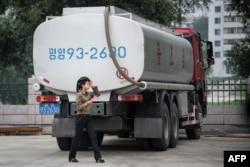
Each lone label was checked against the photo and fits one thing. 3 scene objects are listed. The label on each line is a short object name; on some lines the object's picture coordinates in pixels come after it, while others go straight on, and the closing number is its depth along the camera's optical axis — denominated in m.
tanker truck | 13.35
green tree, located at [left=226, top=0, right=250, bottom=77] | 25.41
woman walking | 12.35
